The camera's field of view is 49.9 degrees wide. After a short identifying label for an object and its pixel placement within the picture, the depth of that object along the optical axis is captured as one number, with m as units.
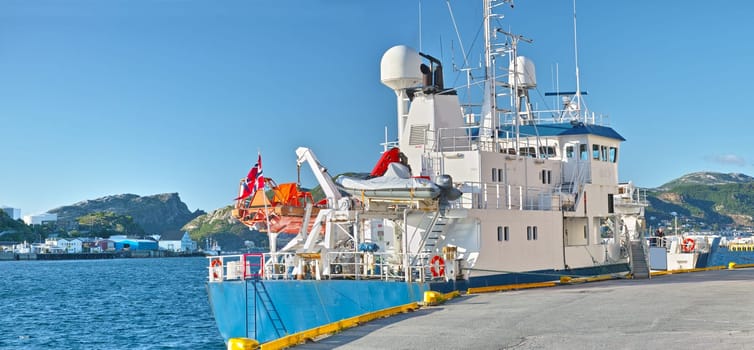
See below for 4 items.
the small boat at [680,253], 49.22
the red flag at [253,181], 26.92
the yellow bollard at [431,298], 20.70
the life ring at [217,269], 25.78
